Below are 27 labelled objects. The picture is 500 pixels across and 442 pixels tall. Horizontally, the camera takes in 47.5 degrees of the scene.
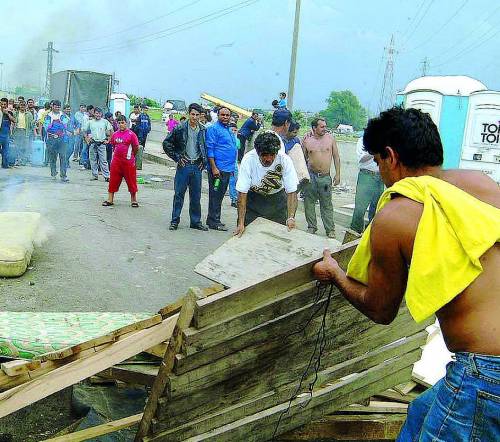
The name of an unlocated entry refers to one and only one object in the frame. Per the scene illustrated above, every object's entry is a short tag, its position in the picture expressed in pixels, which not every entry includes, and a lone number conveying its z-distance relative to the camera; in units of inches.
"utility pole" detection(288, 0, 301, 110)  611.5
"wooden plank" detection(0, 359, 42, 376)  103.1
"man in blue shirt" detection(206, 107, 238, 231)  342.0
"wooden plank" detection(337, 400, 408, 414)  119.6
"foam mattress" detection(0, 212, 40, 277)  221.5
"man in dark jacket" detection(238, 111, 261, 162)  431.2
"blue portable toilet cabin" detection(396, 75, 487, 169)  531.2
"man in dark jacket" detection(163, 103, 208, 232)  339.0
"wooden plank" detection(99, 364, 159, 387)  125.3
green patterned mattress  118.0
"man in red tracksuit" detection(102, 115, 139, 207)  393.7
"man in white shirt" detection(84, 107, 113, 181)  562.6
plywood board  145.6
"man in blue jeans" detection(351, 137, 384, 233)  337.4
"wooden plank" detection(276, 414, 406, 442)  111.6
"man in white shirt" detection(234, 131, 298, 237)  207.8
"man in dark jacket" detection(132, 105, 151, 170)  750.5
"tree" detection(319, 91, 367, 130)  2204.1
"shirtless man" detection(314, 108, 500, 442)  71.3
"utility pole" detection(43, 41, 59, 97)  1308.9
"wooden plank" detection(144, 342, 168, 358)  126.1
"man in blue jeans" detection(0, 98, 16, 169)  571.9
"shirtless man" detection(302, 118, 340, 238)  341.7
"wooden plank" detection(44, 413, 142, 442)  109.8
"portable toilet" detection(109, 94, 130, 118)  995.3
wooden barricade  87.9
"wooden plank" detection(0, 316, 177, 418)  98.9
